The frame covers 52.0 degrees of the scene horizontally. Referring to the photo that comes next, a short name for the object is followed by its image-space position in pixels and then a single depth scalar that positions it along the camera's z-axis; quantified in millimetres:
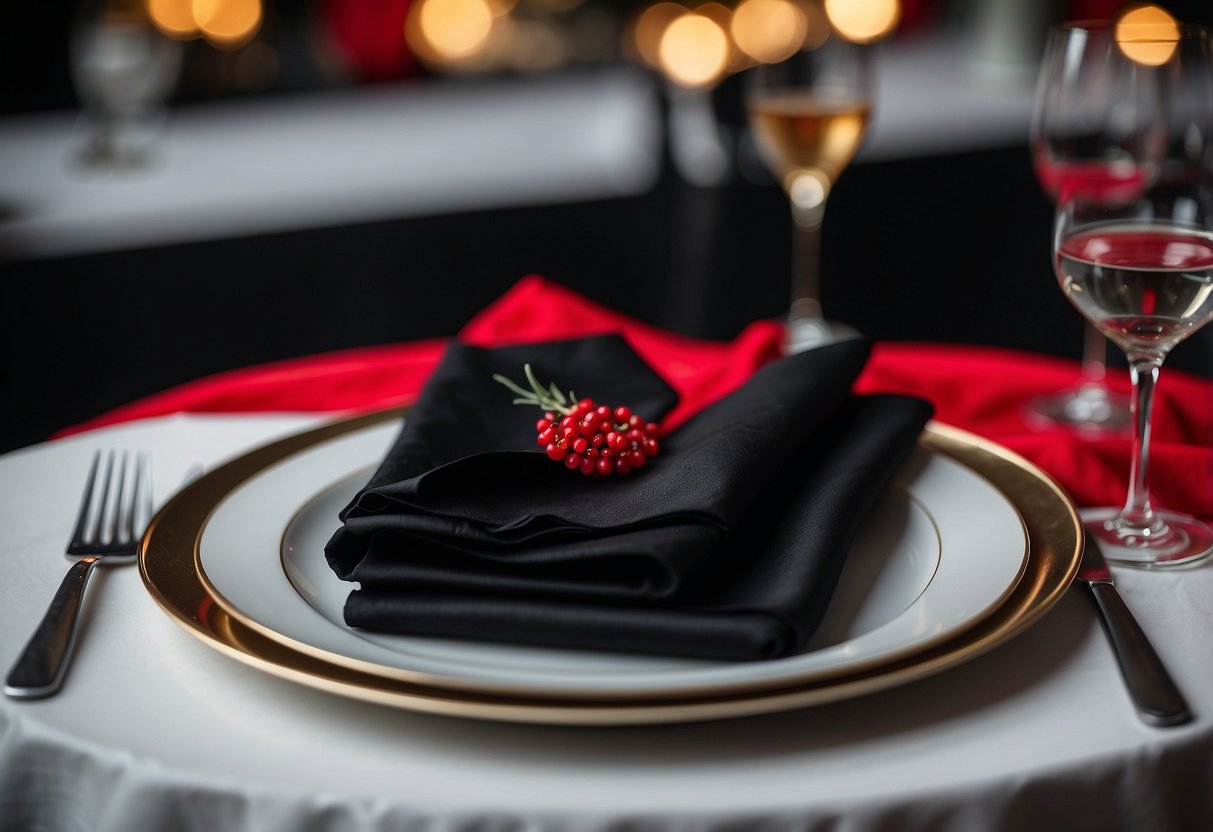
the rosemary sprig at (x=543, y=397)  713
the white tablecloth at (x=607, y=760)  485
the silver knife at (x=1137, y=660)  531
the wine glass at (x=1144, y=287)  689
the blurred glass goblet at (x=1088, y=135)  1026
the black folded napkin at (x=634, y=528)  546
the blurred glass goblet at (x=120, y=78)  2271
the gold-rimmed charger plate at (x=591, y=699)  502
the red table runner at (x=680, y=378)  1047
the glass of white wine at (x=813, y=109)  1451
